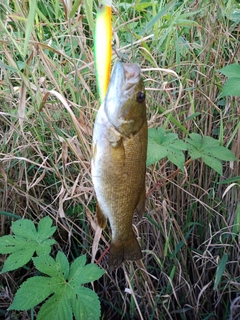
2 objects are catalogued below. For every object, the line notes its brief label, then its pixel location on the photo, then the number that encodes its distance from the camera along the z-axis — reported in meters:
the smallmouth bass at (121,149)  0.73
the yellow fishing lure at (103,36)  0.60
